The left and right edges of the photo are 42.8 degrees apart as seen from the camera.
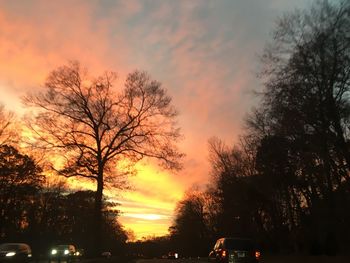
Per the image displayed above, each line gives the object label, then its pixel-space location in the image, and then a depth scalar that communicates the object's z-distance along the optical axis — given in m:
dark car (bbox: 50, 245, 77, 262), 40.29
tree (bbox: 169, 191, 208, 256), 113.11
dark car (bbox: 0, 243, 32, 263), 31.50
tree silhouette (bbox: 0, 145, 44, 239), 60.53
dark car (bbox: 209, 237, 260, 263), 22.77
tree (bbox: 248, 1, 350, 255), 26.12
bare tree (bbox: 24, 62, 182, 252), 40.31
